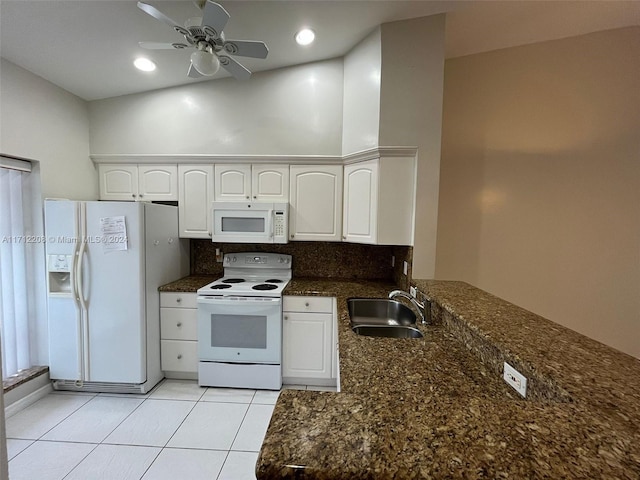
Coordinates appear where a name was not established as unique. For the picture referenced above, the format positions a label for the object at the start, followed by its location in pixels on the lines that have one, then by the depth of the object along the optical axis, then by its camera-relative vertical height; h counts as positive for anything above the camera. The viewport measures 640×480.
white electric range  2.36 -1.01
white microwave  2.60 +0.03
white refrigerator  2.20 -0.60
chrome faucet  1.61 -0.51
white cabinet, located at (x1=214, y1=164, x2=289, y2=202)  2.67 +0.42
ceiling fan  1.34 +1.06
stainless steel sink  2.08 -0.68
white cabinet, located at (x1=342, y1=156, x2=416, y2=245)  2.19 +0.23
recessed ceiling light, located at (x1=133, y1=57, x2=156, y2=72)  2.24 +1.37
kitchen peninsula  0.51 -0.45
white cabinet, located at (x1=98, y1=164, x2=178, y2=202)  2.74 +0.43
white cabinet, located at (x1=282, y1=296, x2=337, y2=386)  2.40 -1.02
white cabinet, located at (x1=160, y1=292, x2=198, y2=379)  2.48 -1.01
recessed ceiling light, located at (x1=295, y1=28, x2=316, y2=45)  2.12 +1.55
